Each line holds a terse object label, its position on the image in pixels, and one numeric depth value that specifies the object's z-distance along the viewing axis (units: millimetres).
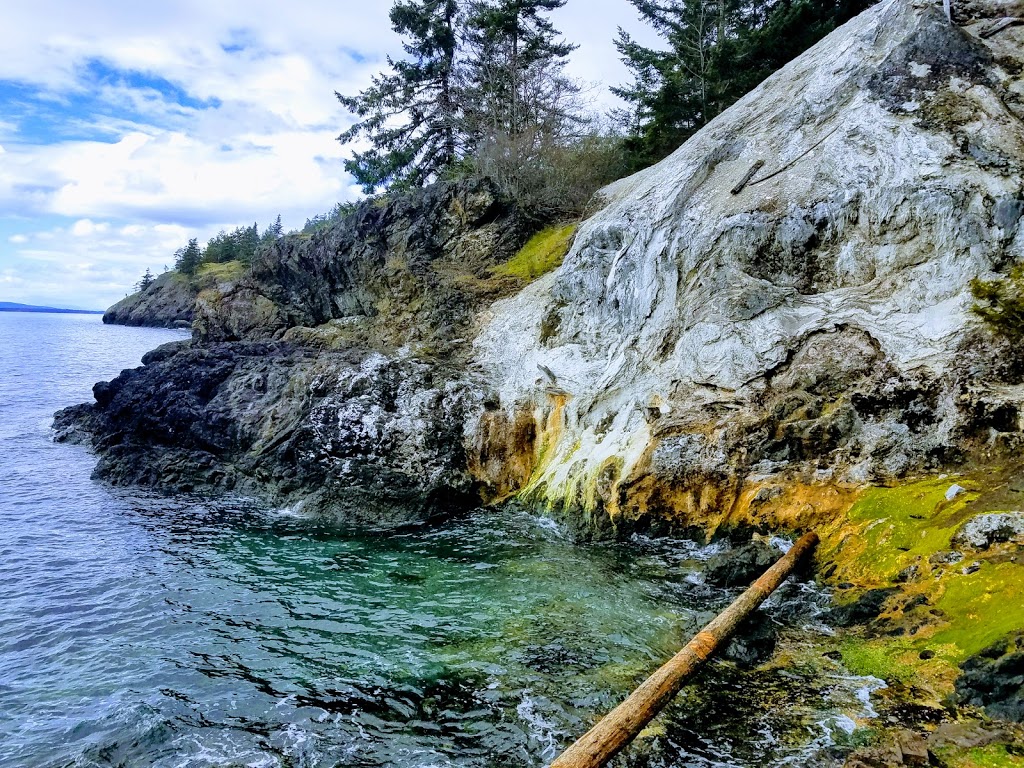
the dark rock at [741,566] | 9711
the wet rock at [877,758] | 5369
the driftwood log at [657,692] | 5332
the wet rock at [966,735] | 5336
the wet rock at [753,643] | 7543
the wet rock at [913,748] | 5309
